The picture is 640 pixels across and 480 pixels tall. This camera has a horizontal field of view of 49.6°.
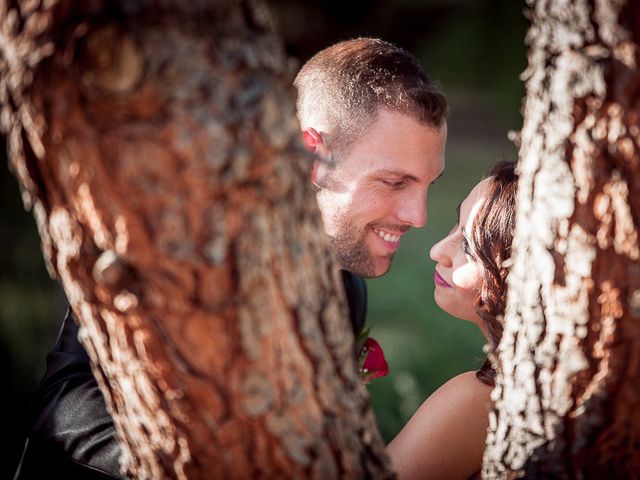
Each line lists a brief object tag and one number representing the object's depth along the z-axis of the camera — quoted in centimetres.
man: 306
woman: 233
